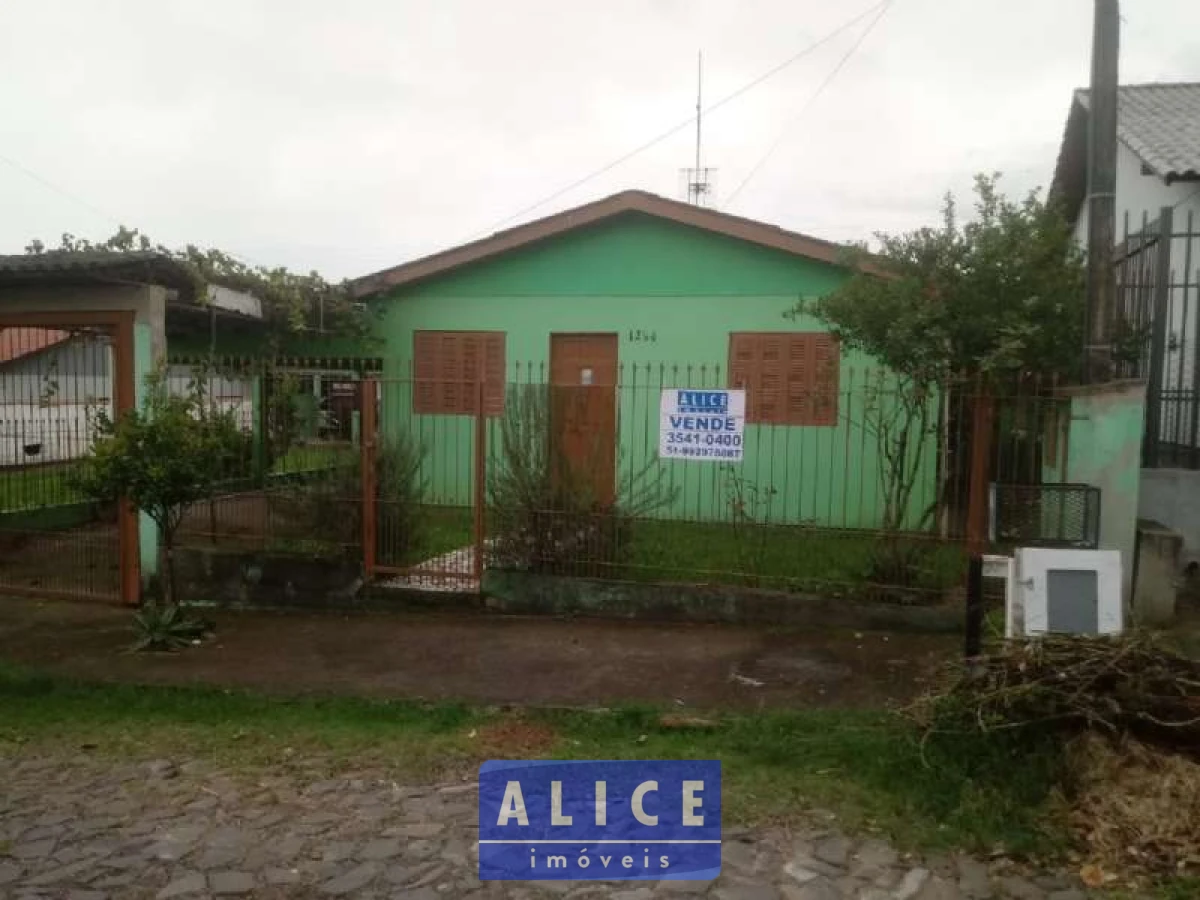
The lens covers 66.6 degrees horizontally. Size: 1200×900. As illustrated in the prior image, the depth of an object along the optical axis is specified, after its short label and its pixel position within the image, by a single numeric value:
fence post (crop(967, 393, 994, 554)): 5.96
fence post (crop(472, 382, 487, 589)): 7.07
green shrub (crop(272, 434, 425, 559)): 7.44
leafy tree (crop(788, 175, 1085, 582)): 6.91
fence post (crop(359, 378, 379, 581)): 7.31
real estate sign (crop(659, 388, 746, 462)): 6.89
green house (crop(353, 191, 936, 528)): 10.06
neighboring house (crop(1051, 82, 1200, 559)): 7.26
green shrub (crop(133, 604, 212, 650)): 6.52
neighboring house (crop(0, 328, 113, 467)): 8.12
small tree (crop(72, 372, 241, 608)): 6.43
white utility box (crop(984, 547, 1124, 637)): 4.36
